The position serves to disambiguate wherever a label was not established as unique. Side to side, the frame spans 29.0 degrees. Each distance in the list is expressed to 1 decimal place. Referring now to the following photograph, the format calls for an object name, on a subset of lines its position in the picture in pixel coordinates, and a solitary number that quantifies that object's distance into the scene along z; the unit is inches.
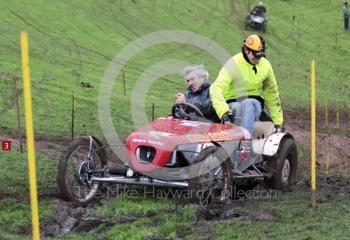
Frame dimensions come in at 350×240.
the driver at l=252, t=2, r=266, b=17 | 1616.6
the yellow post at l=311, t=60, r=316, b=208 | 361.7
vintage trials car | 377.4
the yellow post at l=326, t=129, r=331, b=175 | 613.8
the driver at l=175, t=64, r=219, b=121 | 438.6
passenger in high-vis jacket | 426.6
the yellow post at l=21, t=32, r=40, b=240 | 249.4
